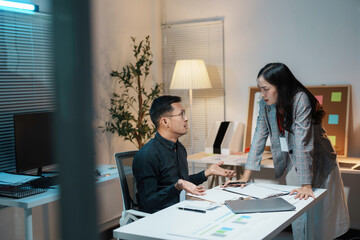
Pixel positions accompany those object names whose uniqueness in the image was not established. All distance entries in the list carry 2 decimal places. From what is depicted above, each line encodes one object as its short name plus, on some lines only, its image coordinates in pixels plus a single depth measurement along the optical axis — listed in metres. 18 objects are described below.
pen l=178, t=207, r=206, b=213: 2.06
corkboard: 3.86
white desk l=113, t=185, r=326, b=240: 1.70
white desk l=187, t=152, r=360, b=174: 3.41
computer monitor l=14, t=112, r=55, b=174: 2.92
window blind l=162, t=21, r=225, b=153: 4.65
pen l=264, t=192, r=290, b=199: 2.33
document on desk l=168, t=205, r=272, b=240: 1.70
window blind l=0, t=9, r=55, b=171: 3.12
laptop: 2.05
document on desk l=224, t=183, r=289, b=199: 2.36
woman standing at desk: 2.48
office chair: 2.51
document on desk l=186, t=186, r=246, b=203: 2.29
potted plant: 4.08
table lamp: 4.29
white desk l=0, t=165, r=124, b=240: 2.43
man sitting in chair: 2.36
